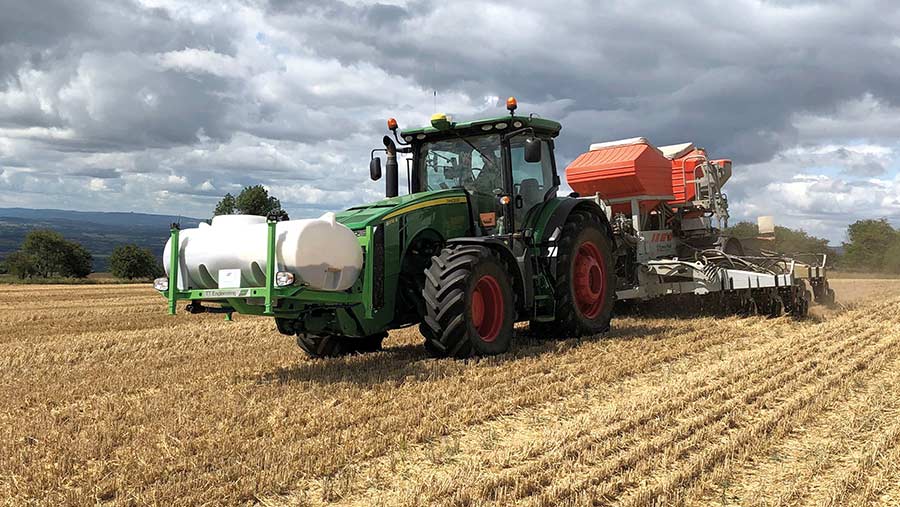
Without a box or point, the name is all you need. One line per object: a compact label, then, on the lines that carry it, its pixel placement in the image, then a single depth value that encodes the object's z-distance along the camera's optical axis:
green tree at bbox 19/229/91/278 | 58.84
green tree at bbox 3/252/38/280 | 56.69
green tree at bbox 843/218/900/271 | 38.12
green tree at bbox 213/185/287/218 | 53.31
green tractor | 6.36
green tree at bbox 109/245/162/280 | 58.38
